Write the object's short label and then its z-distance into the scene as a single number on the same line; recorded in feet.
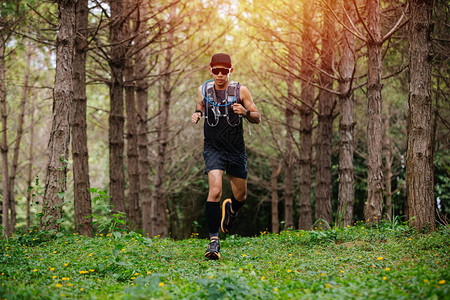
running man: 17.84
